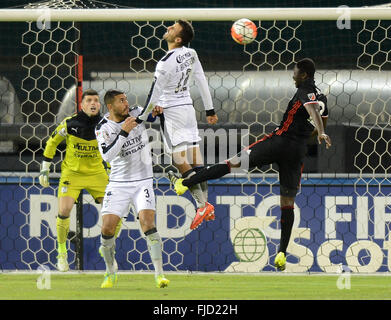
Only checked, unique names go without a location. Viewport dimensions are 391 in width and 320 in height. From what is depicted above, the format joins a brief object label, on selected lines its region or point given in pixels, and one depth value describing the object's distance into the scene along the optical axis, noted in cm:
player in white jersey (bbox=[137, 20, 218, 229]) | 1450
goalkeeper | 1666
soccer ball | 1589
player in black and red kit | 1482
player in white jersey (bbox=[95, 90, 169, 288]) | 1405
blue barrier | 1728
